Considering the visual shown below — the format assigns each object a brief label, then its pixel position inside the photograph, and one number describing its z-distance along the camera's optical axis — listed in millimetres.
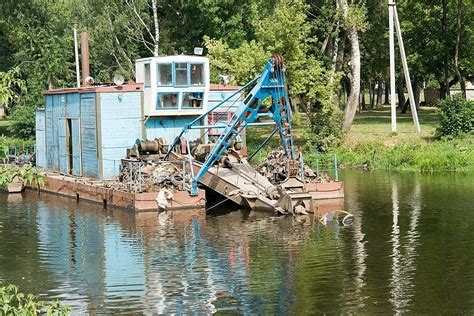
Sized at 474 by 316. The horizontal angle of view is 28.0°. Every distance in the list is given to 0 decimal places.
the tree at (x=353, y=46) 56812
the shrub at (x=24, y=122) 65875
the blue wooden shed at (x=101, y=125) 42406
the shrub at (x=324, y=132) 55031
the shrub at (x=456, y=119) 52162
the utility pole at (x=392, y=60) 53284
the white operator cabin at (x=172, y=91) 41656
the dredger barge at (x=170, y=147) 36000
